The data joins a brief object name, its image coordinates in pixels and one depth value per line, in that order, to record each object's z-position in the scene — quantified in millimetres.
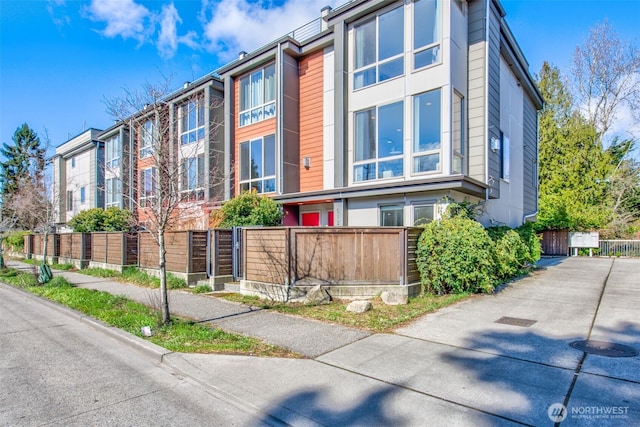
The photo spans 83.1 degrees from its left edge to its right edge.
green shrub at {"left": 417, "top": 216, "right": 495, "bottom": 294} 8539
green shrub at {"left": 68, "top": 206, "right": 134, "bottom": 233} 21156
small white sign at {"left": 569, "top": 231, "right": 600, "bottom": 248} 20453
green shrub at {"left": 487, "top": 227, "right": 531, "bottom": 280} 9723
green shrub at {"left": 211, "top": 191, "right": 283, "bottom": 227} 12297
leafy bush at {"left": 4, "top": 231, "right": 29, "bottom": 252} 29500
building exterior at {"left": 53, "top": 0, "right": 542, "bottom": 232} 10812
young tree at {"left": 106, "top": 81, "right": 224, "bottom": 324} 6484
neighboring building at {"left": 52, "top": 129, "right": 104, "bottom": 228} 29141
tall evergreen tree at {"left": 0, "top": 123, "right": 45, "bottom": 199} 41594
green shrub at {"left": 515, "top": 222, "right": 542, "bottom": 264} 13531
